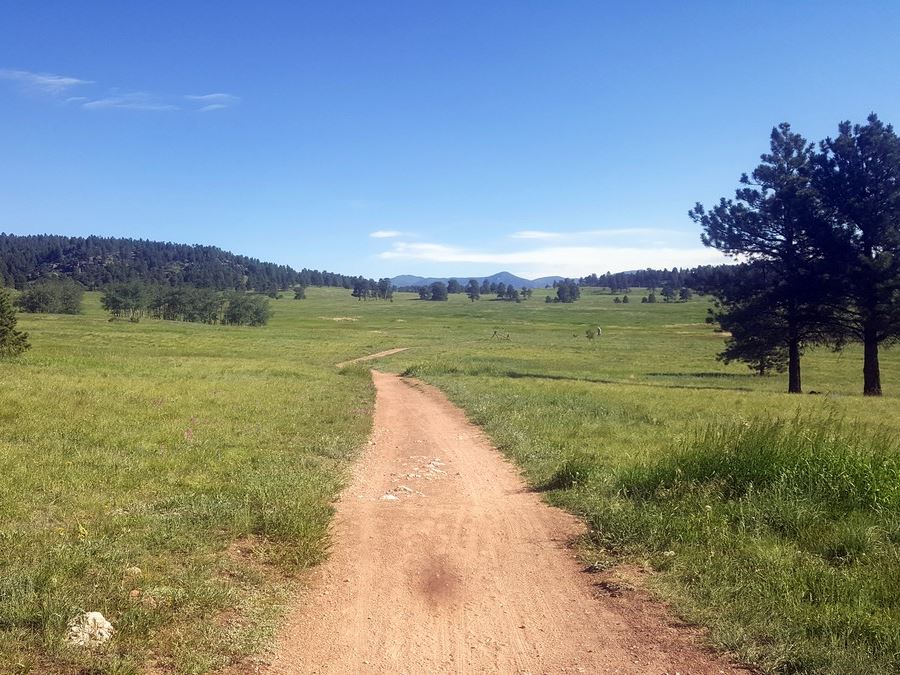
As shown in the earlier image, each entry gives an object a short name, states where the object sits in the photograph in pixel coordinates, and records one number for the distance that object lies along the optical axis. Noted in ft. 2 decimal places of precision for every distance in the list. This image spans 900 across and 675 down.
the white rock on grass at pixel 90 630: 13.88
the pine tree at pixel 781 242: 94.07
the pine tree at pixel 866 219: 88.43
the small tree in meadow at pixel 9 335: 106.33
